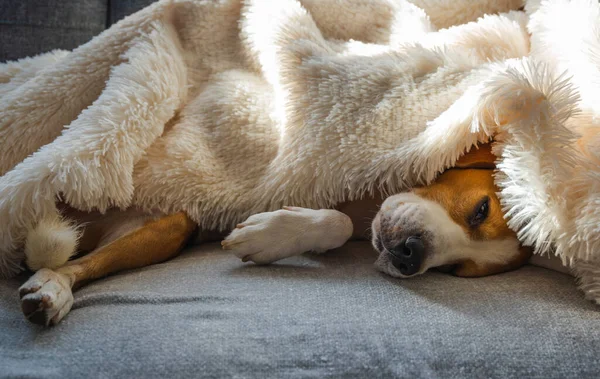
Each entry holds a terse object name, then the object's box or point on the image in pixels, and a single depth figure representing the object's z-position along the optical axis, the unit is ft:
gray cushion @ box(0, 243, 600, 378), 2.59
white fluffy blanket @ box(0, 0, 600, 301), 3.20
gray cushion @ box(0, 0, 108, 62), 5.93
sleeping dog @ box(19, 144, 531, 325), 3.53
